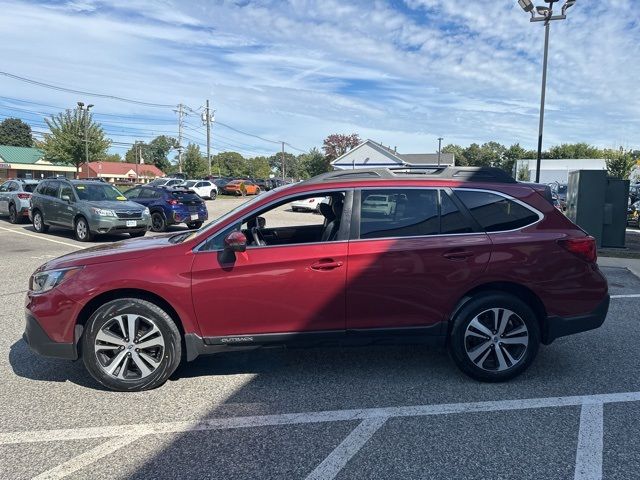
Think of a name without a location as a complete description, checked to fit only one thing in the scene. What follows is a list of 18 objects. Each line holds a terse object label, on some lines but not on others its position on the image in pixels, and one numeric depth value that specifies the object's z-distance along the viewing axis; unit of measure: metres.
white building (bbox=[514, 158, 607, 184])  60.69
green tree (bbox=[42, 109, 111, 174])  42.81
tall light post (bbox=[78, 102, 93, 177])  42.78
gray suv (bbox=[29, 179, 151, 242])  12.62
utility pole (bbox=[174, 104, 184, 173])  73.07
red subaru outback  3.78
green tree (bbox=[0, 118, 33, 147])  113.44
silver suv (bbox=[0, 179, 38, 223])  17.62
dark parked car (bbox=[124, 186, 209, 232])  15.71
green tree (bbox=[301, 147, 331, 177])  80.00
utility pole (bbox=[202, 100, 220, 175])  60.17
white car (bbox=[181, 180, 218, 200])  36.38
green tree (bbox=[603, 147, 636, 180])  38.19
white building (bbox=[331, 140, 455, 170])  49.75
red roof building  100.72
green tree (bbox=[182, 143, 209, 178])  71.44
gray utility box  11.07
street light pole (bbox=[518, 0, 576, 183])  12.53
